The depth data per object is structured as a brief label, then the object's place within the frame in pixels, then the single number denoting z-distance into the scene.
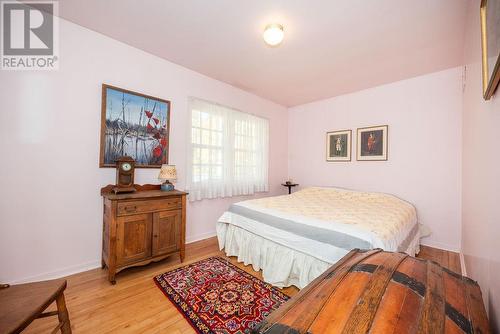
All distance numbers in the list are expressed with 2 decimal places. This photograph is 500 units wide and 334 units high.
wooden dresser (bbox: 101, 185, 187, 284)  1.93
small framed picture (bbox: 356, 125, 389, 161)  3.37
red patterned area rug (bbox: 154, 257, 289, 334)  1.48
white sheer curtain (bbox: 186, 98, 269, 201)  3.10
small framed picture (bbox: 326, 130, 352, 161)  3.79
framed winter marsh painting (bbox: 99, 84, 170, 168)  2.29
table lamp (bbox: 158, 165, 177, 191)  2.44
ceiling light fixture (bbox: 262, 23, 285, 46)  1.98
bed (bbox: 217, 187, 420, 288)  1.67
